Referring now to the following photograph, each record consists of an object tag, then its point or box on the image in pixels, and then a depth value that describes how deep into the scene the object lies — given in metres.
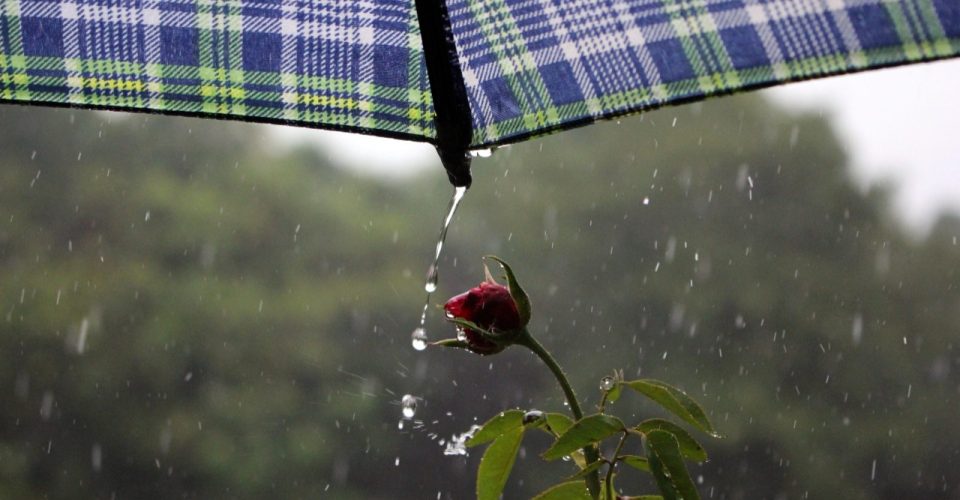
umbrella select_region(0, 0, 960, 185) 0.89
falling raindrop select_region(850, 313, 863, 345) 5.06
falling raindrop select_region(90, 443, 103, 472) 5.13
